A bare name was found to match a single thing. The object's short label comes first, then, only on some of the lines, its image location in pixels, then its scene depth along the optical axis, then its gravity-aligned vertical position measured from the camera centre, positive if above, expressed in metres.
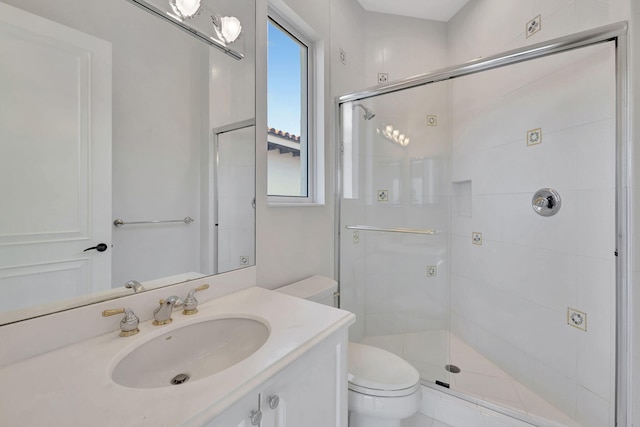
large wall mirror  0.63 +0.19
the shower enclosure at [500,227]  1.23 -0.09
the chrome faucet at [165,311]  0.80 -0.30
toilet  1.09 -0.75
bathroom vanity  0.47 -0.35
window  1.41 +0.57
